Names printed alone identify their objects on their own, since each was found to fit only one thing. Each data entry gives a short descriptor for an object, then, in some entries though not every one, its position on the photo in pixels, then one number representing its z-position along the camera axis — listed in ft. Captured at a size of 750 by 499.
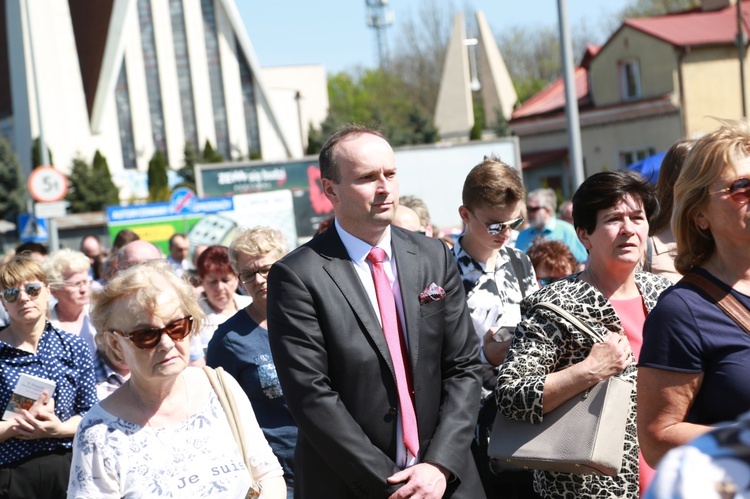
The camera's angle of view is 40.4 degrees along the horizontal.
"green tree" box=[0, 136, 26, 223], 177.17
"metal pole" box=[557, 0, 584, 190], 44.65
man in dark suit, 12.55
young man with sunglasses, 17.15
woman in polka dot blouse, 18.19
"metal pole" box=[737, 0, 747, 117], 94.23
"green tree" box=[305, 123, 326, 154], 157.58
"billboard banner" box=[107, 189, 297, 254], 63.77
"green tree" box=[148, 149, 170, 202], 166.98
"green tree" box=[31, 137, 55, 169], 167.86
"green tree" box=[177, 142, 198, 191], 178.65
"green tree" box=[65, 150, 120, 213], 152.76
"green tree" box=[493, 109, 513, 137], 186.29
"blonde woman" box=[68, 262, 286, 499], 11.50
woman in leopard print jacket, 12.92
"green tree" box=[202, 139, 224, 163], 178.60
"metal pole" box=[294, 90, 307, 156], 238.72
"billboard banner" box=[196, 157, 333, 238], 76.43
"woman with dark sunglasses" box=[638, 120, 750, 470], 9.97
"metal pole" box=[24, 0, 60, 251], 78.48
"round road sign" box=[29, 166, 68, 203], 62.64
